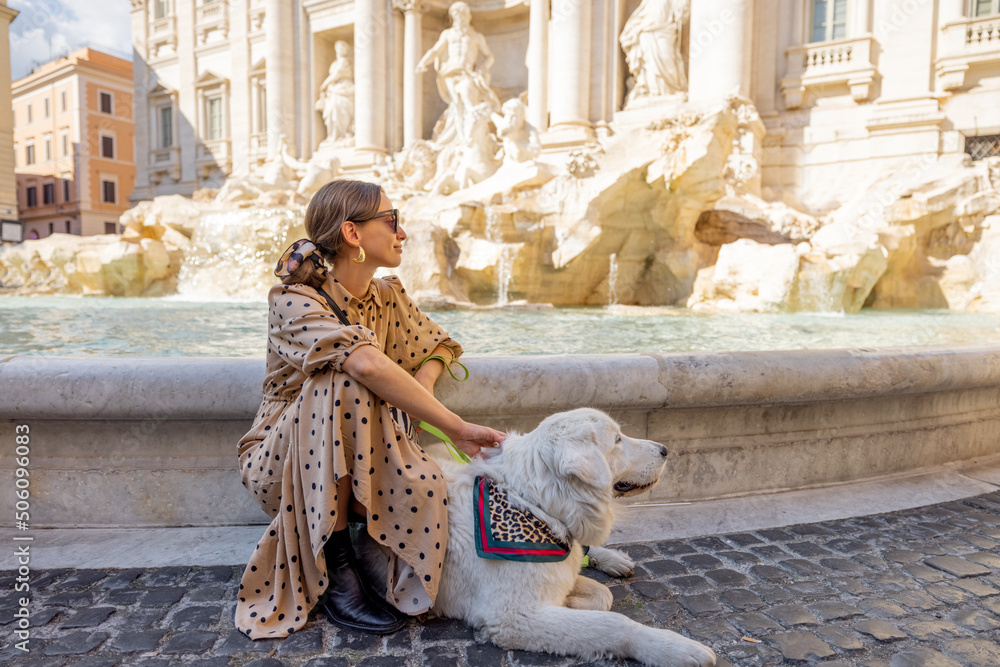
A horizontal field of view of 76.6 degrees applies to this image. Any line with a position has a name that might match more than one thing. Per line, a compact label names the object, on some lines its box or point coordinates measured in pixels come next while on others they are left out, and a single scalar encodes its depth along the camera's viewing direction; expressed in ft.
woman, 6.62
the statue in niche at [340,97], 77.41
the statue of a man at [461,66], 63.77
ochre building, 138.62
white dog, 6.12
